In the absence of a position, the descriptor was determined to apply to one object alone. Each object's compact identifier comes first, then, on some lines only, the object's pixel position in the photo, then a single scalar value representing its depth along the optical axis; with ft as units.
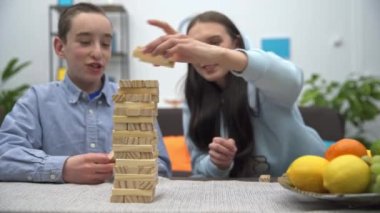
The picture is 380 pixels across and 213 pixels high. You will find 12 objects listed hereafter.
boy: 4.21
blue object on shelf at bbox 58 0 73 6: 13.12
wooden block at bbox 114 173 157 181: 2.53
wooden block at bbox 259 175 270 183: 3.27
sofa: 7.72
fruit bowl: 2.11
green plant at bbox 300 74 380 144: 12.30
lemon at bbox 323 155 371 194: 2.17
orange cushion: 7.65
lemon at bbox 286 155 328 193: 2.37
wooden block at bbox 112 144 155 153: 2.53
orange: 2.51
